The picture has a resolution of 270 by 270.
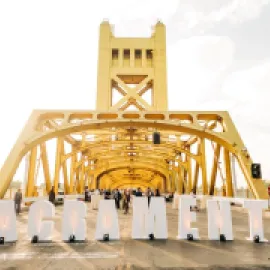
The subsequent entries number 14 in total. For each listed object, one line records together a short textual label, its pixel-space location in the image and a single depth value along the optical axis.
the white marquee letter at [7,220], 6.99
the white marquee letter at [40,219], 6.99
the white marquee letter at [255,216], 7.20
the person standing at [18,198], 14.91
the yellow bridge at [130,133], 16.42
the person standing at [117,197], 20.86
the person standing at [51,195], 20.57
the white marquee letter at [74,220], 7.11
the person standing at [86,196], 30.55
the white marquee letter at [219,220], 7.20
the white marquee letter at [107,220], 7.20
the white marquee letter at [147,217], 7.32
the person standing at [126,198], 16.03
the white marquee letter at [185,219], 7.35
